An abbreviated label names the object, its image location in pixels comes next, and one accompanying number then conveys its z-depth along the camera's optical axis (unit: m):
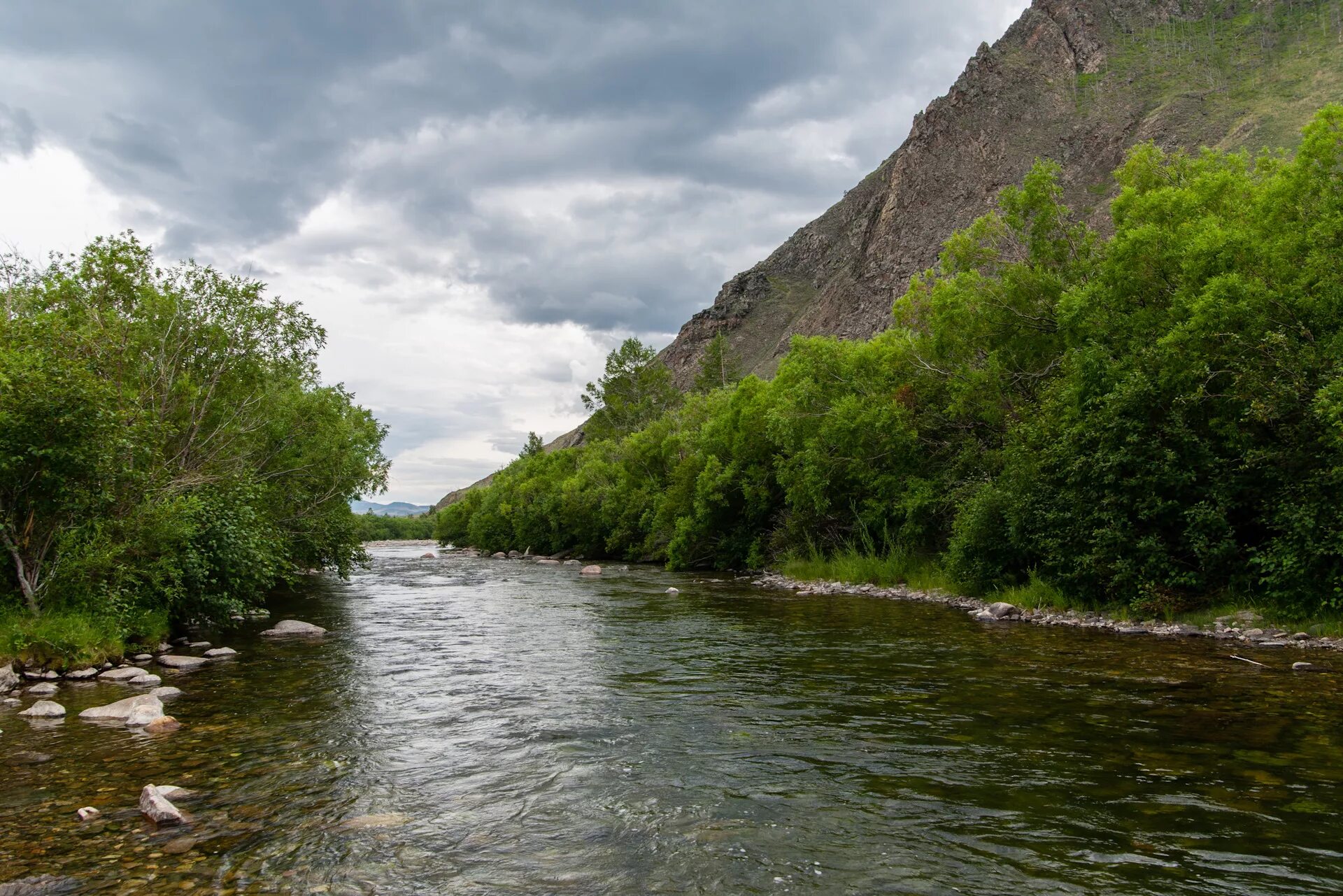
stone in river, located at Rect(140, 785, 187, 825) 8.50
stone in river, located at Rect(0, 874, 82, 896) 6.93
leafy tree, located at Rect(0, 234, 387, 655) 17.23
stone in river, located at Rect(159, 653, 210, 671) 18.39
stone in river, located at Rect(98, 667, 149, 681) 16.78
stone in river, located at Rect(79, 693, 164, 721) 13.23
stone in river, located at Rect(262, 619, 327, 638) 24.20
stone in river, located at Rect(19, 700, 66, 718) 13.39
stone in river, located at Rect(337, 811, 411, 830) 8.58
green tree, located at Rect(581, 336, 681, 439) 111.56
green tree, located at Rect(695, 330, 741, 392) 128.75
